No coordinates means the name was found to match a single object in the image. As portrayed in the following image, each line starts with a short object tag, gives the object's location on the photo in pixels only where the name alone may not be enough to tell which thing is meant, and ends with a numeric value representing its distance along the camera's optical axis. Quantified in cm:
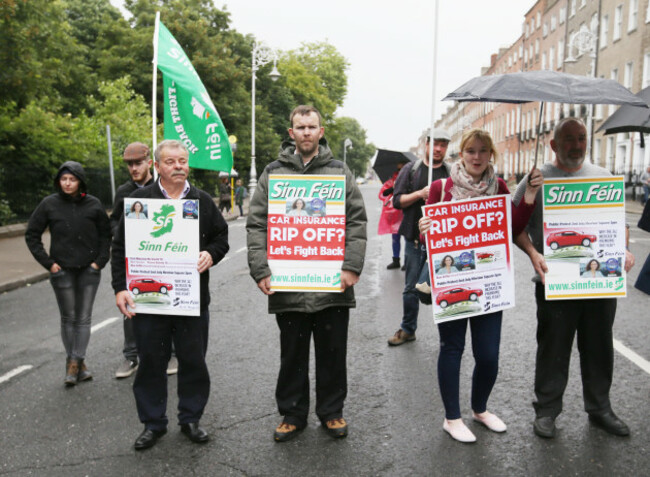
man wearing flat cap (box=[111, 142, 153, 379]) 482
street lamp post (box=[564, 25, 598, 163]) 2211
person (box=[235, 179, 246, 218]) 2708
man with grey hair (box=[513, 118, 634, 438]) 377
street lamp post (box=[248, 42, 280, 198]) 3074
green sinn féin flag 594
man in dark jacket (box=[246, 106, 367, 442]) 368
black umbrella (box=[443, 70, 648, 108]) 324
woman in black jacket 484
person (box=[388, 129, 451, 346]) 550
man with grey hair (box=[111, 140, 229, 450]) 370
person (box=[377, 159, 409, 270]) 960
